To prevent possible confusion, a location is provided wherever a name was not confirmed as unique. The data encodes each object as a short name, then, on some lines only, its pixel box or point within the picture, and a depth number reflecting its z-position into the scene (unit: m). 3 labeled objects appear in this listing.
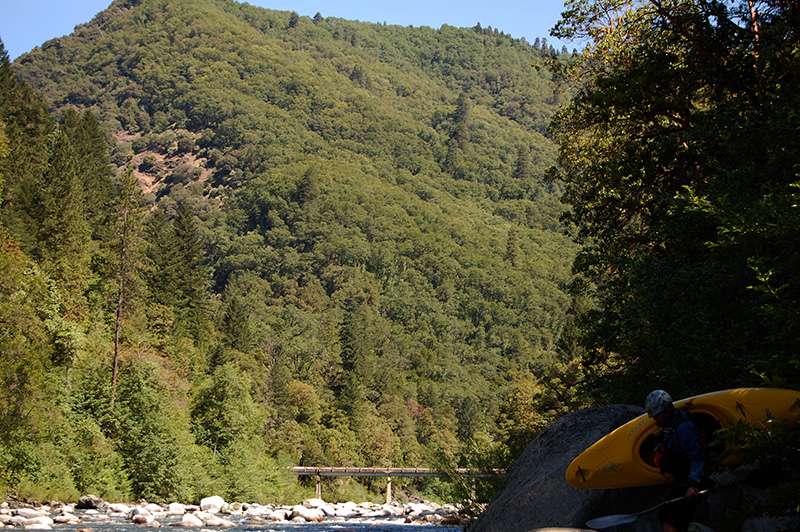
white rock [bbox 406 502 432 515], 46.03
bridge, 56.19
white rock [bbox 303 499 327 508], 44.50
